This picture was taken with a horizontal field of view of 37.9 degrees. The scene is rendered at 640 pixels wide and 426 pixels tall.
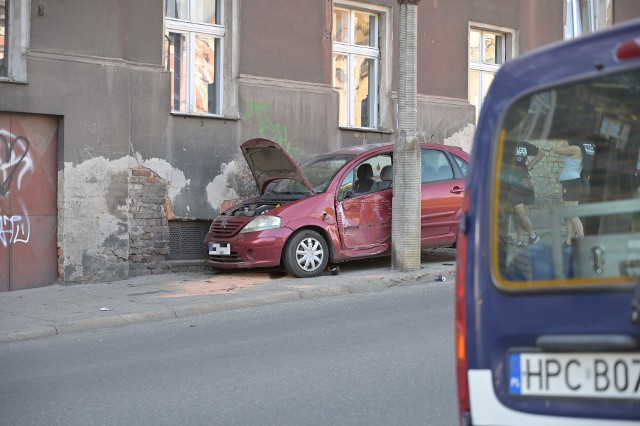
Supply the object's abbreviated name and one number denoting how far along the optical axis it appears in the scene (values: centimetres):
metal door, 1269
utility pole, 1282
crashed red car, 1248
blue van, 300
